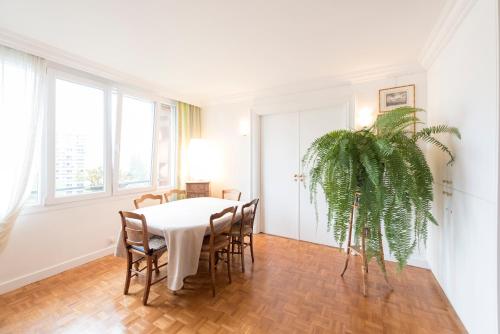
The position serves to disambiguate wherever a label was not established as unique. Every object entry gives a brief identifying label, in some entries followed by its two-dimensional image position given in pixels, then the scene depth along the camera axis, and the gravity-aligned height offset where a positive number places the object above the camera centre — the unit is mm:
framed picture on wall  2725 +926
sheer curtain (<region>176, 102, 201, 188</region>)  4023 +675
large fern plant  1750 -88
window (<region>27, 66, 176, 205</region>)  2525 +370
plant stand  2109 -780
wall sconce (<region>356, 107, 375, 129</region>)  2967 +722
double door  3402 -65
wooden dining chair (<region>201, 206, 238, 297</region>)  2049 -712
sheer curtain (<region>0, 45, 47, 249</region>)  2104 +428
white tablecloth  1852 -608
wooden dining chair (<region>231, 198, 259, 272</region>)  2481 -716
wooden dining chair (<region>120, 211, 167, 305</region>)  1921 -721
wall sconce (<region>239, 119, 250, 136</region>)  3963 +755
